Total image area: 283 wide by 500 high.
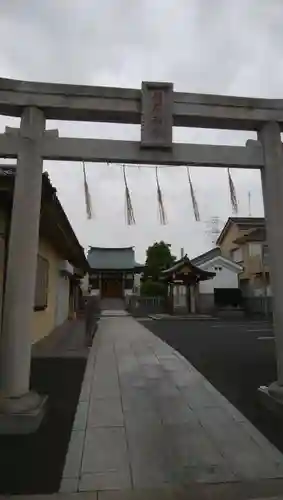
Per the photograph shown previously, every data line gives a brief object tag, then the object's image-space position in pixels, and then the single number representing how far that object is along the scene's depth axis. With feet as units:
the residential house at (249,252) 95.86
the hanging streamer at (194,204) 18.81
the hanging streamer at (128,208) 18.94
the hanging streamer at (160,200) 19.05
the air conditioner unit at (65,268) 49.49
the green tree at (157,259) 119.44
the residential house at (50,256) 20.44
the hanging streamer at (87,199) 18.37
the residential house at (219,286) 92.68
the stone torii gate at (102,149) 14.83
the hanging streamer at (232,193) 18.89
